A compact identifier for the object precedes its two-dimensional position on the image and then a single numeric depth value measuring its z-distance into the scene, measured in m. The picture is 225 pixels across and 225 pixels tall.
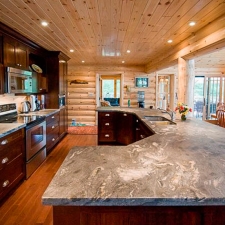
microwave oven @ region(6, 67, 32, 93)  3.55
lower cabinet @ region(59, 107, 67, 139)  6.02
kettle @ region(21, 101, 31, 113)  4.62
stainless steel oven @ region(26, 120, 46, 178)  3.48
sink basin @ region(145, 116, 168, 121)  4.21
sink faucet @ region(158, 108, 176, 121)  3.73
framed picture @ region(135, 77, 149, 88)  8.39
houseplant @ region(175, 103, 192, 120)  3.60
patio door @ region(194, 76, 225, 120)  8.17
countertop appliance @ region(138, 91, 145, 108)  8.43
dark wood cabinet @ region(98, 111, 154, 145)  5.06
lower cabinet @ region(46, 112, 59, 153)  4.81
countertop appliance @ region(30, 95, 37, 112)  4.97
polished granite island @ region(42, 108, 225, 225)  1.05
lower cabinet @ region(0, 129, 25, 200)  2.67
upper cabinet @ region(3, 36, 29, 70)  3.50
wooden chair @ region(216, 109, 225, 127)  4.45
